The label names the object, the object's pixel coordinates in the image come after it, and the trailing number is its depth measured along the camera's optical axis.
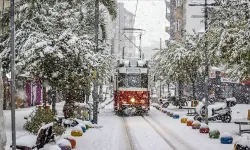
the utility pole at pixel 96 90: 22.86
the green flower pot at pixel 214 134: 17.72
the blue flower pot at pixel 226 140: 16.00
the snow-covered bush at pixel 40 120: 16.78
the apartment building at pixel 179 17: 65.29
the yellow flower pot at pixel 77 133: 18.09
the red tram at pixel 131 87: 30.47
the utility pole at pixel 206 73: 21.98
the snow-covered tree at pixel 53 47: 19.97
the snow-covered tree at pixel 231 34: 16.78
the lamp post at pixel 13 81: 9.13
